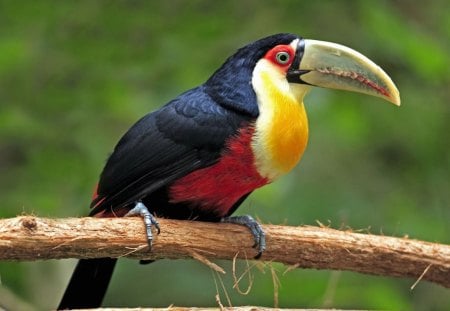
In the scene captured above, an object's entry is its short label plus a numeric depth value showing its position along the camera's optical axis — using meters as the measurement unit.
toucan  5.86
